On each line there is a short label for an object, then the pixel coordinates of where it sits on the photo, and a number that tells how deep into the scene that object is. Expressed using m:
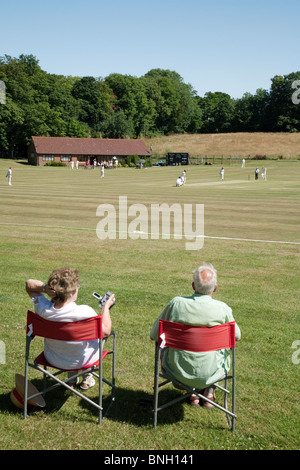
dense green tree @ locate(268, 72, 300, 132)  132.50
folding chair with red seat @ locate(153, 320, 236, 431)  4.53
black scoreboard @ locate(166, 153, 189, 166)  99.38
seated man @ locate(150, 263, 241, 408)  4.67
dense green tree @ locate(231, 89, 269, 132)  142.12
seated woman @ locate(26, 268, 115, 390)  4.77
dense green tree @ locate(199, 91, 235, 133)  148.25
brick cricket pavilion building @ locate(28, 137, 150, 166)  94.56
